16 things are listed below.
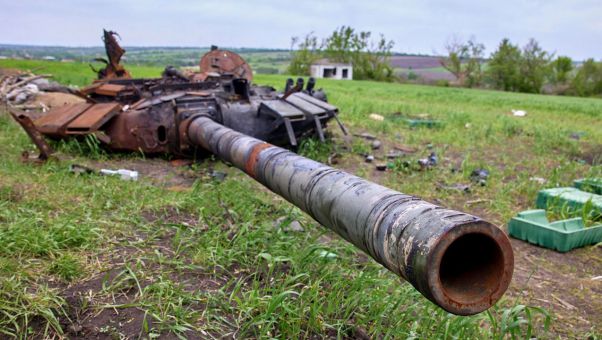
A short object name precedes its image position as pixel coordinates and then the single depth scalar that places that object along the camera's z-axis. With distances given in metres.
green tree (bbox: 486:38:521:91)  47.67
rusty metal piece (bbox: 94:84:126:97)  7.14
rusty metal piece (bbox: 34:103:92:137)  6.48
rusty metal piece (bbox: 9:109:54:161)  5.66
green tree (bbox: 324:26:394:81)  57.22
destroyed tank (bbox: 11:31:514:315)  1.58
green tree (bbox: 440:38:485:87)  52.44
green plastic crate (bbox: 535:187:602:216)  5.41
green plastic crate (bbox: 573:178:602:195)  6.31
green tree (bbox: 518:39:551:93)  46.75
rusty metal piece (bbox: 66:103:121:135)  6.41
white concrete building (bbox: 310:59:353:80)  54.62
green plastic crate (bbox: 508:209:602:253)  4.80
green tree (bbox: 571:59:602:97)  43.94
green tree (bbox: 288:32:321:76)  57.44
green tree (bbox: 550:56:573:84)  48.41
